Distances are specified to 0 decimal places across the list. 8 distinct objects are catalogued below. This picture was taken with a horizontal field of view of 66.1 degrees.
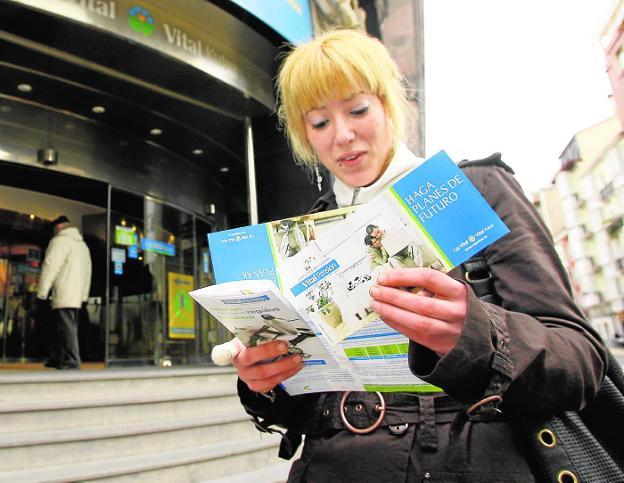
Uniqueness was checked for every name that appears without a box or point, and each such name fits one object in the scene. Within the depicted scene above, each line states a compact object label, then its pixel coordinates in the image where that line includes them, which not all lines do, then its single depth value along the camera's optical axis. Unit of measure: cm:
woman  67
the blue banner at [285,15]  547
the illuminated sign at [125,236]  730
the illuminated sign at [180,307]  774
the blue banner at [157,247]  764
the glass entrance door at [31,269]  769
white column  630
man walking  569
